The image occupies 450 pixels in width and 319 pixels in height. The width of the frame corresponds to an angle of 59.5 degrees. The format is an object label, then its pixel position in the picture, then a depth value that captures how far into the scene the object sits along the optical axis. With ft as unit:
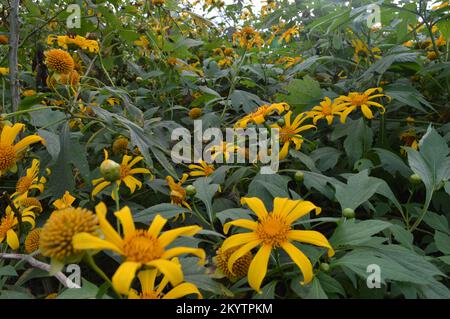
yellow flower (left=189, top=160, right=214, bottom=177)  3.90
